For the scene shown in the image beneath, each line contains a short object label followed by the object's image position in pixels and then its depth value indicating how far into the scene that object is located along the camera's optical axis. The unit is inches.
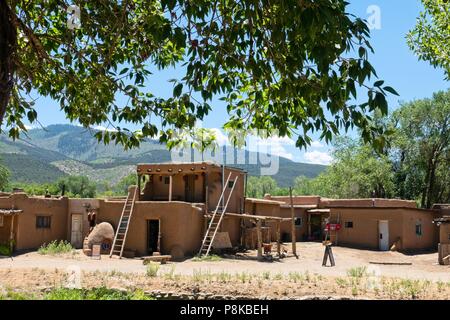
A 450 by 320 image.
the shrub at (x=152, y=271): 722.2
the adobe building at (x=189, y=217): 1091.9
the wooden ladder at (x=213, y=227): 1050.4
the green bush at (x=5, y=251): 1066.7
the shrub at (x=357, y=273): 743.7
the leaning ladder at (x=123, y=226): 1082.7
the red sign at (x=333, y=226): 1300.4
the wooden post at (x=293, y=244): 1125.7
